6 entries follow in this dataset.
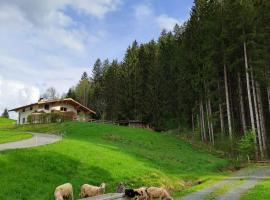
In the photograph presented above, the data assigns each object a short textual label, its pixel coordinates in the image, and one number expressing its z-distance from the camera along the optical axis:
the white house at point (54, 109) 84.76
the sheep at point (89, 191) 18.66
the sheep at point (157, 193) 18.86
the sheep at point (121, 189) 18.80
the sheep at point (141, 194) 18.20
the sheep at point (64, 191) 16.96
